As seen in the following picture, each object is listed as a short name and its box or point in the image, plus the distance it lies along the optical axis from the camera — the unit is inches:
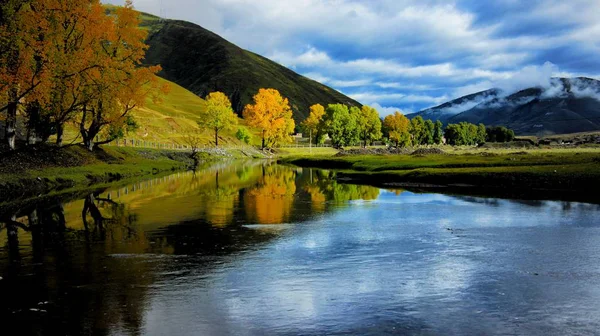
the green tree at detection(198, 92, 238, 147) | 6082.7
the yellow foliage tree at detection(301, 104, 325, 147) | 7214.6
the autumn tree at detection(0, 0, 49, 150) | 1514.5
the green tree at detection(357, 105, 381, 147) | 7758.9
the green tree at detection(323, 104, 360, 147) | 6826.3
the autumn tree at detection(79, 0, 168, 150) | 2330.3
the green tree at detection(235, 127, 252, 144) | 7475.4
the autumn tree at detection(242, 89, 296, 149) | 6082.7
